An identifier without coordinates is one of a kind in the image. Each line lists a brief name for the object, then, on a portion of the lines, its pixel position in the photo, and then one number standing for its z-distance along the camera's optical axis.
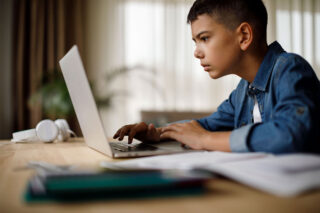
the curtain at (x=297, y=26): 4.24
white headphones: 1.19
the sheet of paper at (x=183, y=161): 0.55
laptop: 0.71
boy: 0.66
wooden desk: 0.35
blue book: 0.37
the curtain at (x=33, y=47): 3.35
